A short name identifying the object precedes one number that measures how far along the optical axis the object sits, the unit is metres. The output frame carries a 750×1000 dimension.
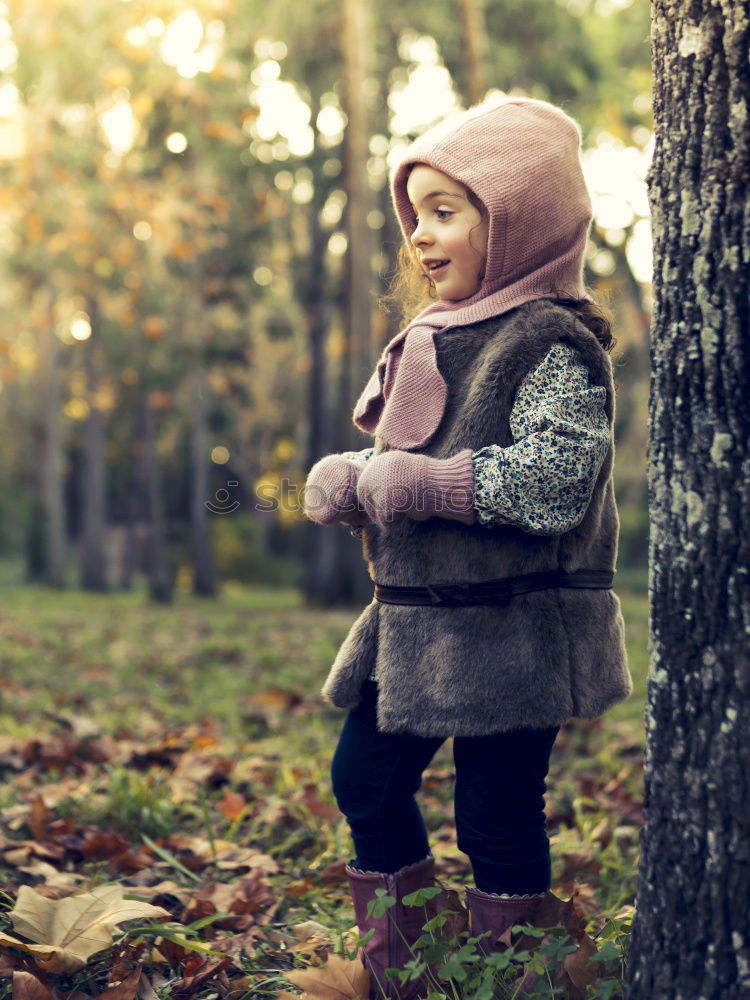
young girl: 2.18
